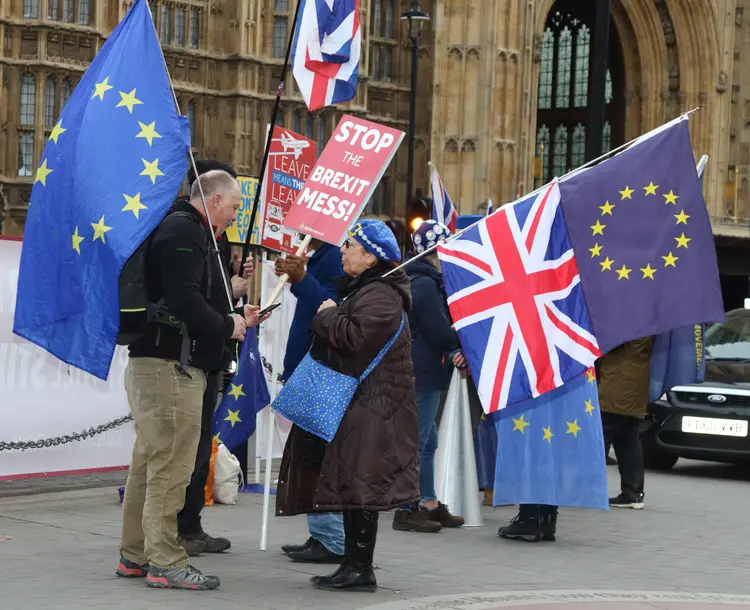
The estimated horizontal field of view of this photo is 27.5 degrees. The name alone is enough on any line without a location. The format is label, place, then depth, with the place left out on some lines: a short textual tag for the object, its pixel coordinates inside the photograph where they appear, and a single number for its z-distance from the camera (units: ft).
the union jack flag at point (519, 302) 27.25
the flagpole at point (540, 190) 27.56
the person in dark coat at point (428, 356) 30.63
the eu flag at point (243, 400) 34.78
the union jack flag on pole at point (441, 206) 43.01
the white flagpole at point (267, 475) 26.32
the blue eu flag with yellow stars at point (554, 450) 29.89
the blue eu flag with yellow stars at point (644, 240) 27.27
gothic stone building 83.15
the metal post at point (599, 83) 44.39
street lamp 79.30
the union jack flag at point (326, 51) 28.55
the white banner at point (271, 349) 39.27
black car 43.32
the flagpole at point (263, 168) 23.80
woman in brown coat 22.61
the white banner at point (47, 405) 32.60
